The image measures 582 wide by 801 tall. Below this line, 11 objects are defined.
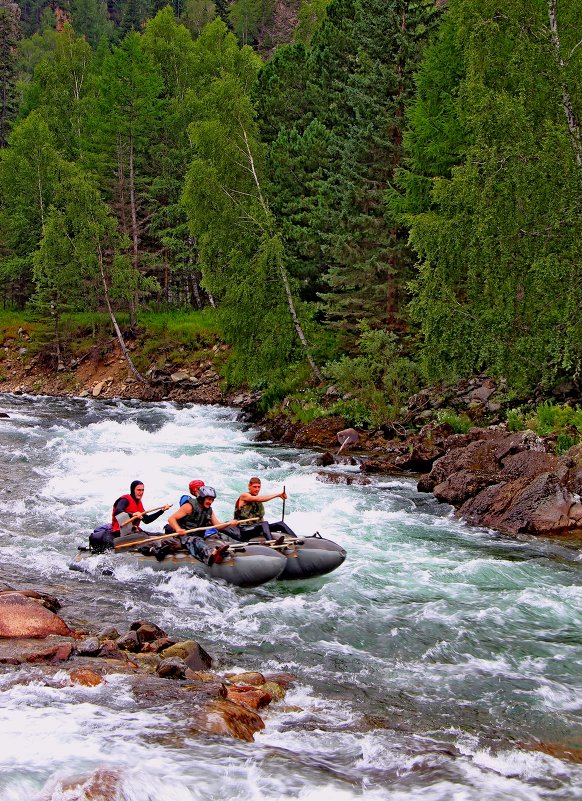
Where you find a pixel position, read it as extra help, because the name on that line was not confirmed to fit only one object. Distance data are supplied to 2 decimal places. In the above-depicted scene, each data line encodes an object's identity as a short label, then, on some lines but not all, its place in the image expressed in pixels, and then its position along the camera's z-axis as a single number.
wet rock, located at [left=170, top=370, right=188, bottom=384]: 31.83
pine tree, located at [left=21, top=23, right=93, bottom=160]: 42.84
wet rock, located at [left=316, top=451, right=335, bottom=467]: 18.75
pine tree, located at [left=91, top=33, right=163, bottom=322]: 37.28
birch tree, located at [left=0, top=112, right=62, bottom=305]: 39.69
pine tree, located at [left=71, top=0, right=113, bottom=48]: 86.25
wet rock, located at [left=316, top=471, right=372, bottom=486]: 16.77
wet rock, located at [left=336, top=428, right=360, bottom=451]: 20.41
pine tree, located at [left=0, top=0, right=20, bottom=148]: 56.62
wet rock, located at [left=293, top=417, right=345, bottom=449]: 21.47
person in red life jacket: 12.08
